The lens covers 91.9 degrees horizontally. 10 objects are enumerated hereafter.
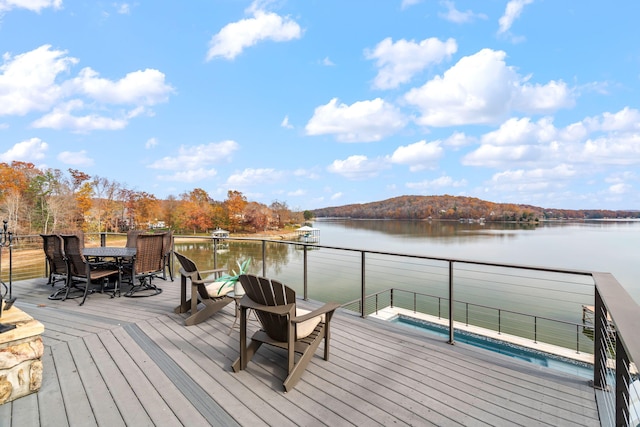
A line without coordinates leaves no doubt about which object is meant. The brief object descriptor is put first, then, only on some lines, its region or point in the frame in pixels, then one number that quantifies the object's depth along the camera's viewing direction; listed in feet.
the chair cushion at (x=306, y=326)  7.61
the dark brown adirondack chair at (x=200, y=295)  10.94
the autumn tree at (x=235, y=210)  150.92
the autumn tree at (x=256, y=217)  152.35
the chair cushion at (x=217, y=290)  11.40
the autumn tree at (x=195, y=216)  141.59
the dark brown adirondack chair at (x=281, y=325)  7.12
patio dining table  13.79
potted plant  10.61
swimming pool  22.79
